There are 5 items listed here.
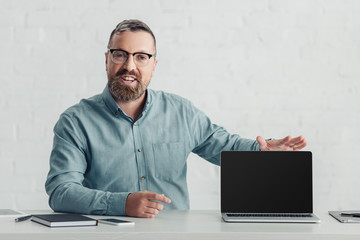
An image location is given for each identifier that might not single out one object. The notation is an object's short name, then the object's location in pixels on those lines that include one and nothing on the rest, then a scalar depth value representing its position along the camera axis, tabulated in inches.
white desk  105.6
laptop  117.3
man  135.6
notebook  109.3
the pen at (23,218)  113.1
